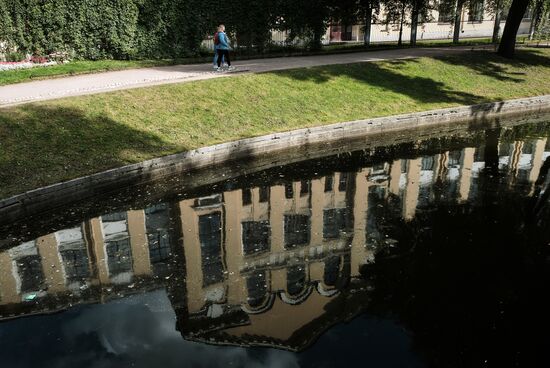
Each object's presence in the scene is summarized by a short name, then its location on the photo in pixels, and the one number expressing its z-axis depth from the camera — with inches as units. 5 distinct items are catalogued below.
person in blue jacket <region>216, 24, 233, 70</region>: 806.5
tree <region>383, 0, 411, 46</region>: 1248.2
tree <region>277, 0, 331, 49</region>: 1084.5
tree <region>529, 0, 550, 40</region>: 1096.8
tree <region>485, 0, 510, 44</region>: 1261.1
